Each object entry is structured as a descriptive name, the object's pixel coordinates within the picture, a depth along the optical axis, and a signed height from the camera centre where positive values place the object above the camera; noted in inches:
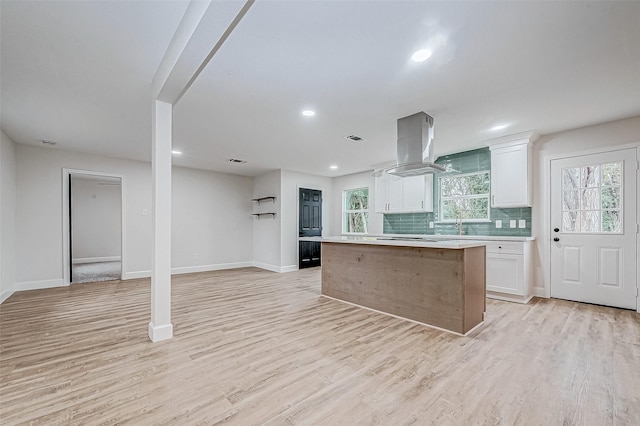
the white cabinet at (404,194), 223.1 +14.7
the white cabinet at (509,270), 160.7 -34.6
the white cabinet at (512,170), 170.6 +26.2
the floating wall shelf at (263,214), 283.4 -2.5
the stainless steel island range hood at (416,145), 139.3 +33.7
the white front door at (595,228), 145.1 -9.3
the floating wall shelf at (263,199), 282.9 +13.1
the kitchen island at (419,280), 116.0 -32.1
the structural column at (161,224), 107.3 -4.6
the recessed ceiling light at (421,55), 88.0 +50.1
